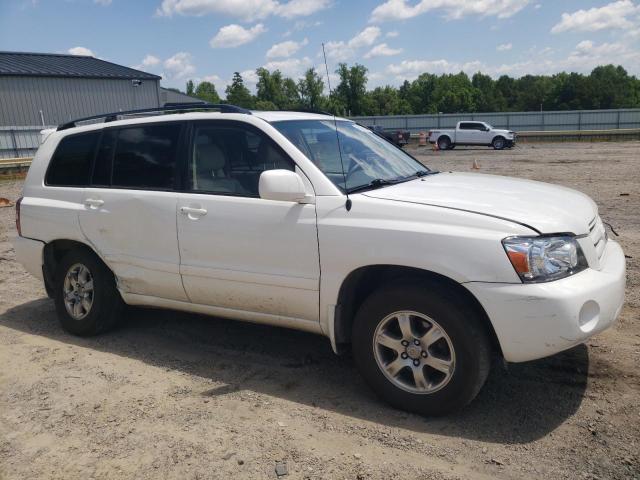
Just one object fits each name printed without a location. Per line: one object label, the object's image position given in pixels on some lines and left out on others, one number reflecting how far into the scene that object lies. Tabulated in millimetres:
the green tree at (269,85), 76250
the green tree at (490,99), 111875
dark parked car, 37512
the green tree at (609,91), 94500
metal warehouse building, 39781
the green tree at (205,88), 151250
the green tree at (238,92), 83412
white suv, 3225
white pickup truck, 32844
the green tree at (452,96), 105000
